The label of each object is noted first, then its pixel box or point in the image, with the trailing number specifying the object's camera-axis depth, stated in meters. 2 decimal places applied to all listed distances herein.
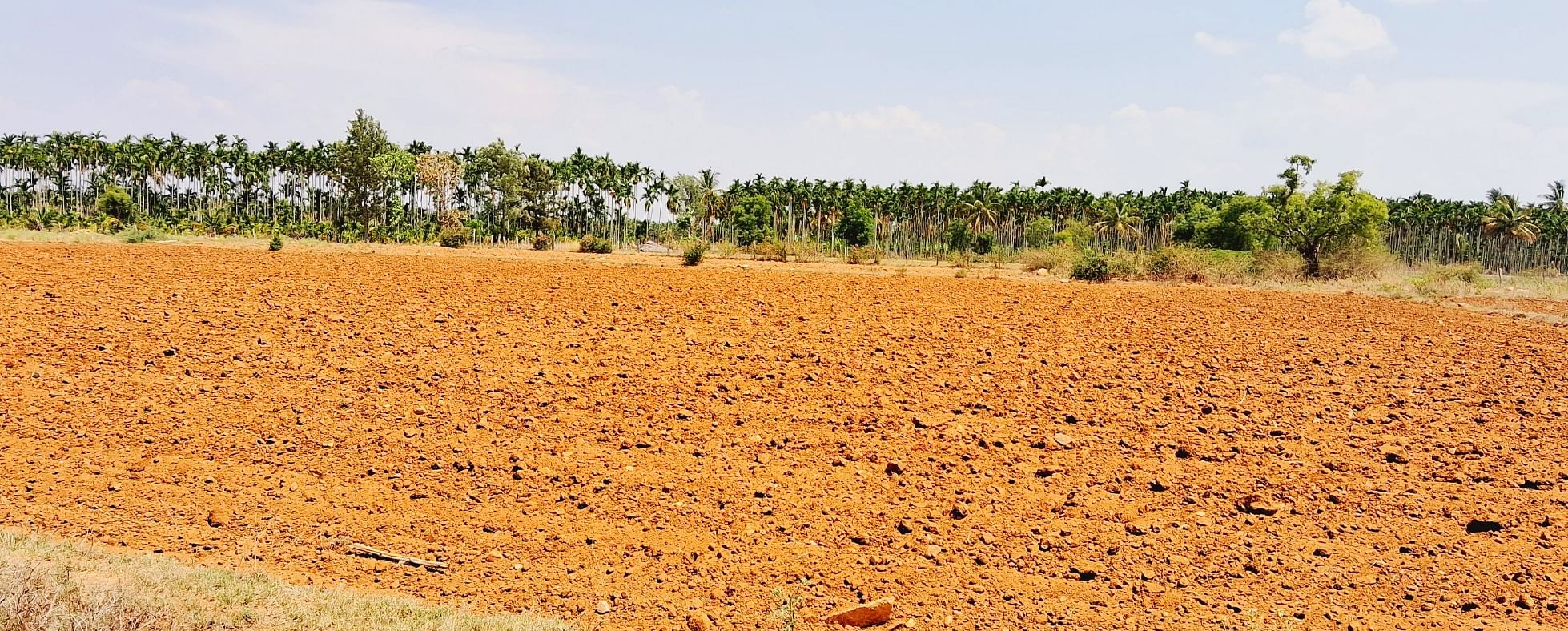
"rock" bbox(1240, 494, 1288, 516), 6.70
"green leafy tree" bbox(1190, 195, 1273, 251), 51.69
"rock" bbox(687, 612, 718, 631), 5.48
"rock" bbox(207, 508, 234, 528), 6.80
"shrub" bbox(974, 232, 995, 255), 62.31
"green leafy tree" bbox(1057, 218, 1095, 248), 60.43
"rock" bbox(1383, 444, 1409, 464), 7.48
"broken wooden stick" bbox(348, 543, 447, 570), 6.25
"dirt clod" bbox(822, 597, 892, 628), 5.54
